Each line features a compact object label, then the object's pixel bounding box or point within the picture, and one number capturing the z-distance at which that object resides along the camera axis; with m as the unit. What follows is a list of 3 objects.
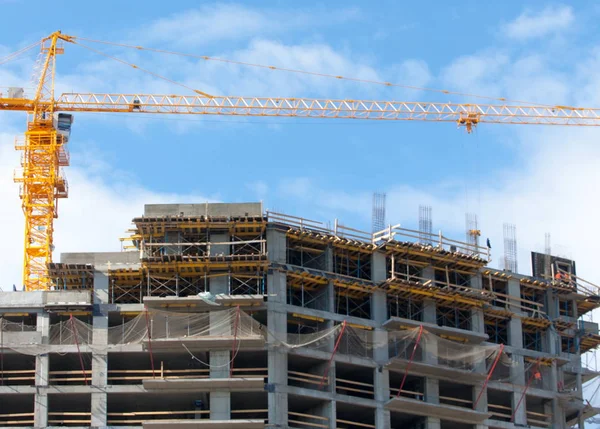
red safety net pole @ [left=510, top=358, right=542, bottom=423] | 128.75
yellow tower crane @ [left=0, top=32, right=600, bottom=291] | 156.73
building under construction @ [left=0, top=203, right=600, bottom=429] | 117.19
